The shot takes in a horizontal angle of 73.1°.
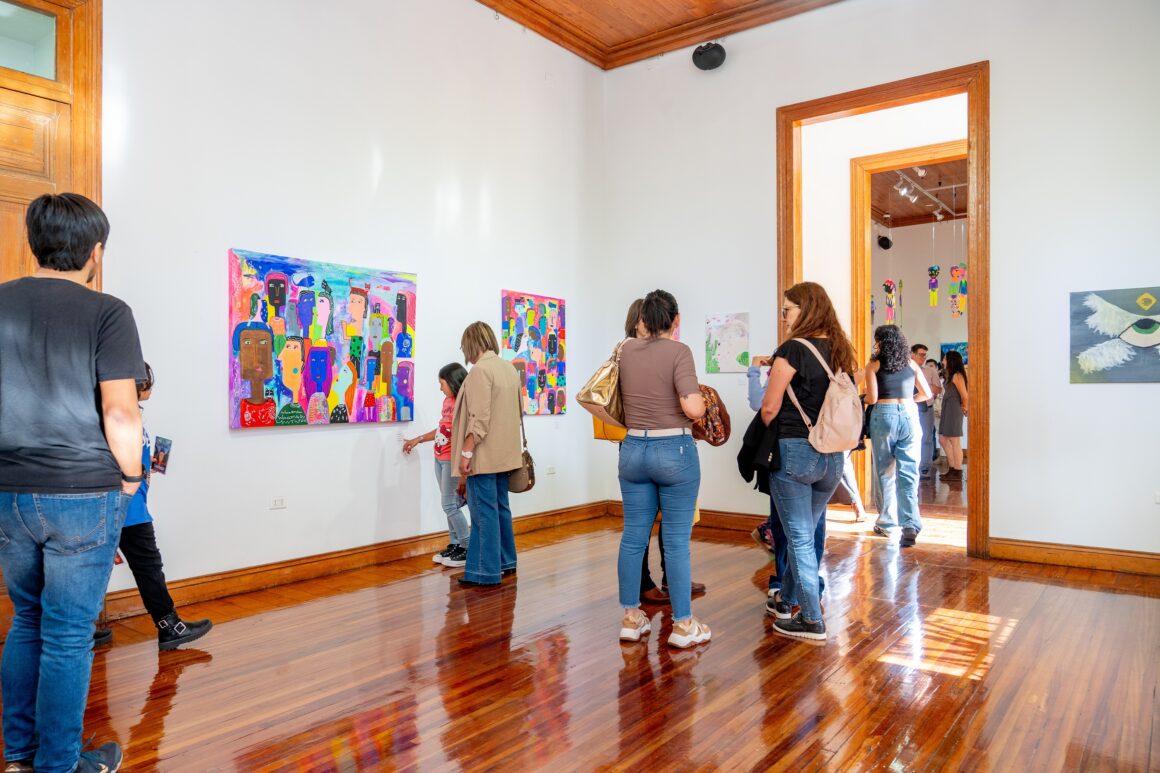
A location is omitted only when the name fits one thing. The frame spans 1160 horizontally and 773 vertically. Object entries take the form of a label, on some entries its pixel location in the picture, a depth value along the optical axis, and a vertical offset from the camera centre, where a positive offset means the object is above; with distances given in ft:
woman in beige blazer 15.39 -0.94
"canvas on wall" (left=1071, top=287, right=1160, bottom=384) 16.81 +1.22
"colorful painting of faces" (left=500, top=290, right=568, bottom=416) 22.17 +1.33
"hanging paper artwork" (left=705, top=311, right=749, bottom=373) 22.74 +1.44
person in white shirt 32.86 -1.72
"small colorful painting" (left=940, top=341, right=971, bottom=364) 44.28 +2.56
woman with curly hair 19.67 -0.67
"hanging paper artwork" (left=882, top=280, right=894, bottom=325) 43.81 +5.46
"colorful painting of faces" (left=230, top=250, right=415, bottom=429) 15.66 +1.07
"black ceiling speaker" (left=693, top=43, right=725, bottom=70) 23.00 +9.92
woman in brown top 11.27 -0.86
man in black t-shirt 7.07 -0.66
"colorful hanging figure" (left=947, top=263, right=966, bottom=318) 39.73 +5.30
